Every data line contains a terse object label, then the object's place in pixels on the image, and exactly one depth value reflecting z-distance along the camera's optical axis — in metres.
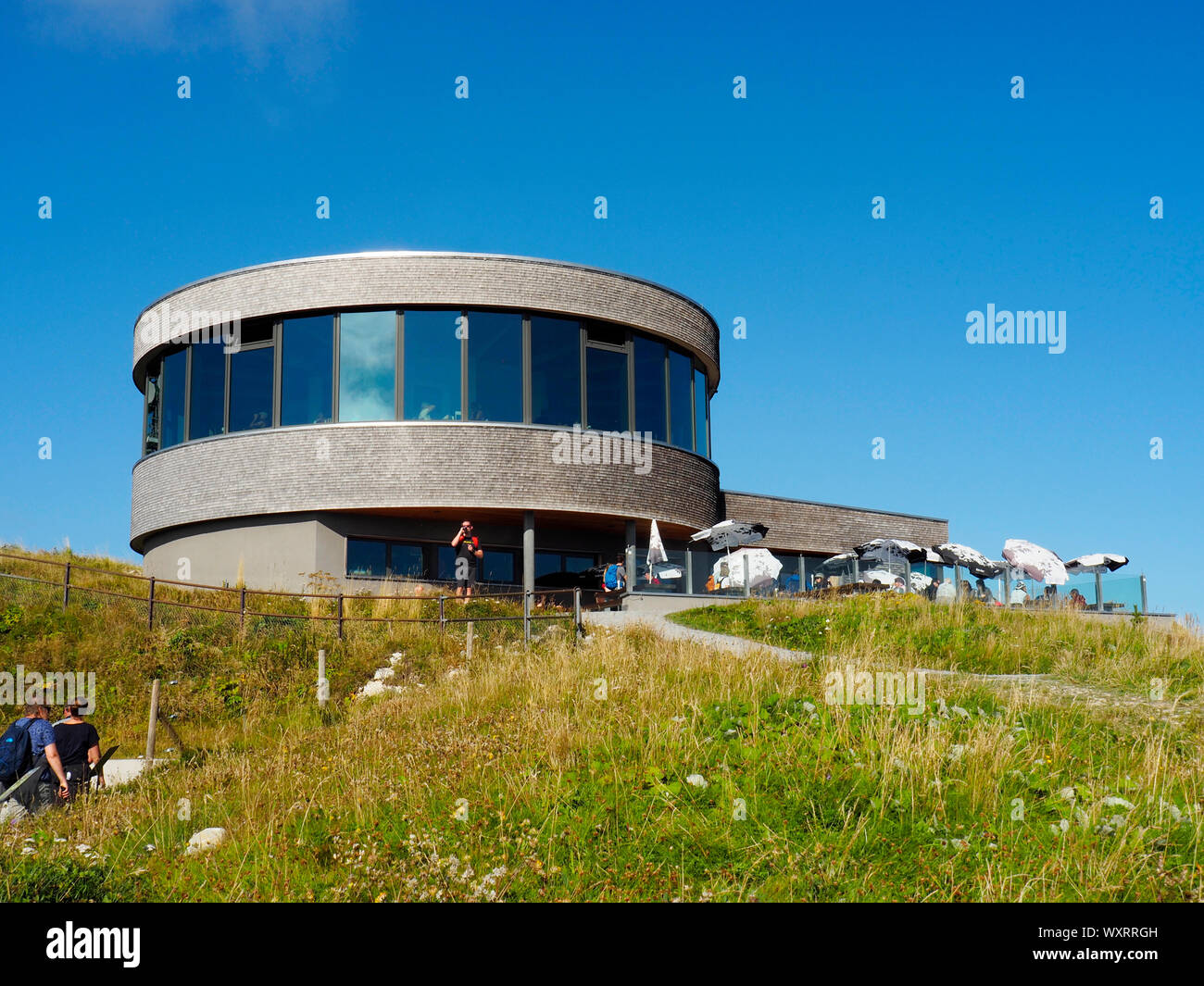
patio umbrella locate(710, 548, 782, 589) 23.97
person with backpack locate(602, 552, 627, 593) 23.00
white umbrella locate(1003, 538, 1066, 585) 29.12
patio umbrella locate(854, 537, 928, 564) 30.19
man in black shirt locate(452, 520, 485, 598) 22.02
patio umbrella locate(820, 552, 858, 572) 29.06
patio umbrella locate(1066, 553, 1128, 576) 33.72
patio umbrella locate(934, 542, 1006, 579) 31.58
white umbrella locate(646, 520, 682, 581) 23.06
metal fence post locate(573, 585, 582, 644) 19.06
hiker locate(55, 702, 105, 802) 11.42
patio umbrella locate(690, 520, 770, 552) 25.67
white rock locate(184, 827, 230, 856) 7.96
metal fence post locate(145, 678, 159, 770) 12.35
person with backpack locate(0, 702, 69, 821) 11.16
